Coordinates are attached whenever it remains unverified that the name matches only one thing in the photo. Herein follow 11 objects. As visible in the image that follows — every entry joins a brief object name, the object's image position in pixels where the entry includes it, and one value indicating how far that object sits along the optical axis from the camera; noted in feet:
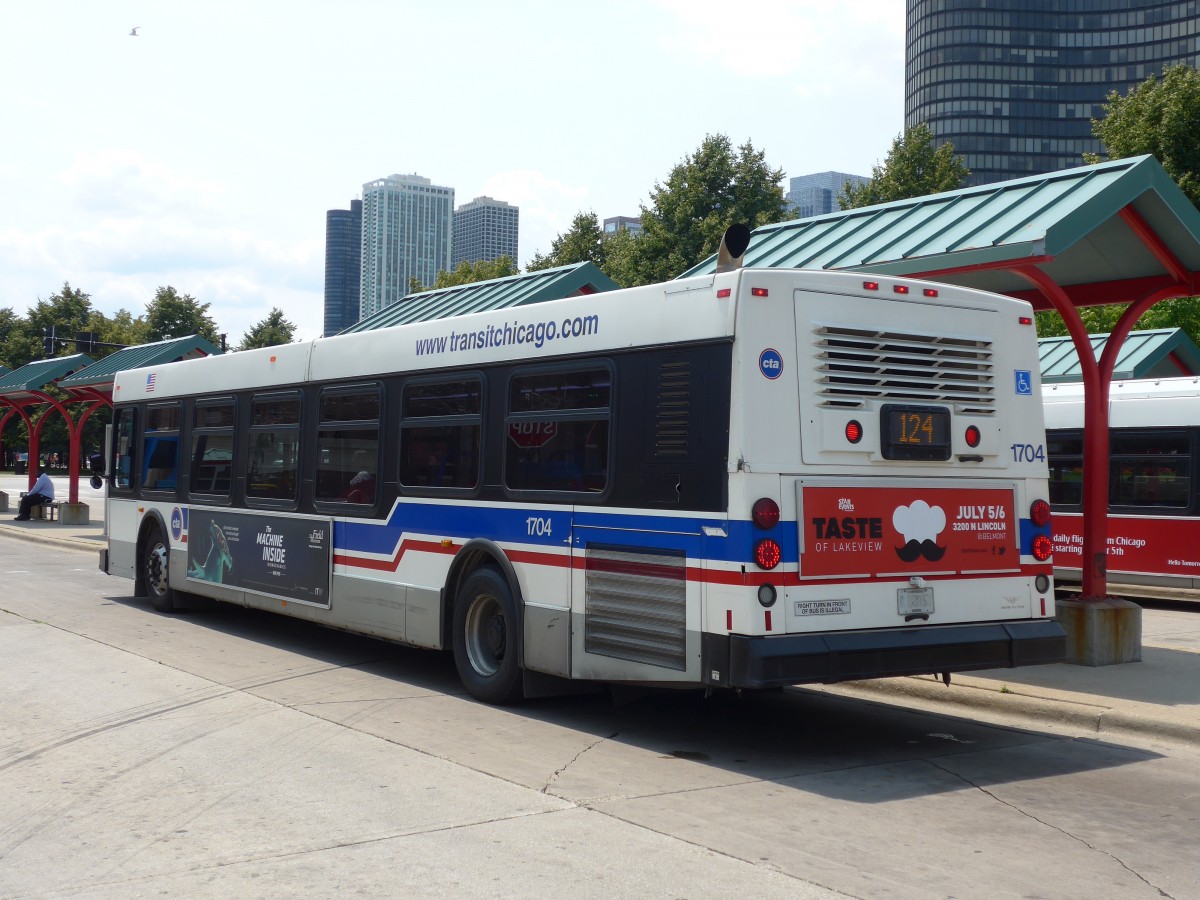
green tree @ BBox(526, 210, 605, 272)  185.88
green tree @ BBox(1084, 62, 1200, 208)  112.68
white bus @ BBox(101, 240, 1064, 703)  24.53
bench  111.62
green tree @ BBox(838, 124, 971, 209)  154.71
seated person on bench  110.63
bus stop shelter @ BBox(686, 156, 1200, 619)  33.81
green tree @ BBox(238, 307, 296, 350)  319.06
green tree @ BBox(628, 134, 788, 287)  160.86
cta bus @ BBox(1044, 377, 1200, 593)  56.44
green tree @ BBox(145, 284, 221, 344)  282.36
